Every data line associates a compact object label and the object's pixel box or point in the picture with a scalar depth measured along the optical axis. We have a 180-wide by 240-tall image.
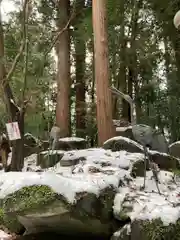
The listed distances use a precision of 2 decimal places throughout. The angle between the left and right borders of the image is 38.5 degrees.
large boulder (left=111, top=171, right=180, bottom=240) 2.09
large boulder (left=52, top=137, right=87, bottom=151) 6.13
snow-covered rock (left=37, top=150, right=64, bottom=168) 4.75
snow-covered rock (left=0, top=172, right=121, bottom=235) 2.32
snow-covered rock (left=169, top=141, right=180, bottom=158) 4.66
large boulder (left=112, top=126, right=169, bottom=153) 4.87
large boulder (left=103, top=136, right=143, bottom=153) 4.28
